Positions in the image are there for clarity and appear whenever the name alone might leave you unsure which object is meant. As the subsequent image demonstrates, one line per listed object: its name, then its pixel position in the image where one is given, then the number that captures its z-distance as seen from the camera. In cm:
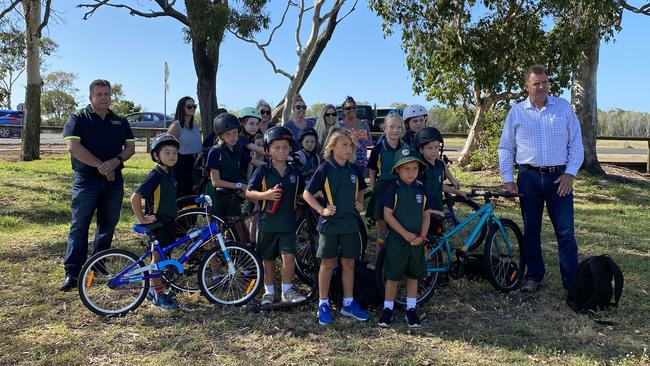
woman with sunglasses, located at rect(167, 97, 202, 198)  635
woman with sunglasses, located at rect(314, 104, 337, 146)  641
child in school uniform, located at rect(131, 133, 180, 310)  479
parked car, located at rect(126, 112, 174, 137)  3203
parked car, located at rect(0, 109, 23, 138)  3616
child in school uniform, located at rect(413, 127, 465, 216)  511
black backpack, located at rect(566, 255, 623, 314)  479
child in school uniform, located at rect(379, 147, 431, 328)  441
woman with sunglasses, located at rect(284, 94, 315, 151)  671
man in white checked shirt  510
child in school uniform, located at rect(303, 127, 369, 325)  445
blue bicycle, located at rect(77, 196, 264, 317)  468
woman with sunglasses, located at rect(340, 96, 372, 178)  698
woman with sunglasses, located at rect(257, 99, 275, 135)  673
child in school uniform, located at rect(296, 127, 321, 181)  577
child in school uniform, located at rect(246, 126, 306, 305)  466
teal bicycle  511
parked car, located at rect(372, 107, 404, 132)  3158
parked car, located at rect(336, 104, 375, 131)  2902
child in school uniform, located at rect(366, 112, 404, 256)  518
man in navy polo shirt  520
